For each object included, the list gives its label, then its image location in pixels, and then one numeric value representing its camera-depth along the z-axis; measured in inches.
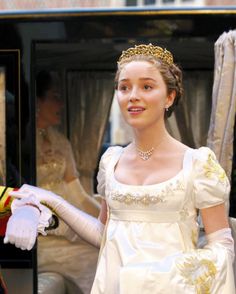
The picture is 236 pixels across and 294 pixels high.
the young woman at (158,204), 145.5
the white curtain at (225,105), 226.9
